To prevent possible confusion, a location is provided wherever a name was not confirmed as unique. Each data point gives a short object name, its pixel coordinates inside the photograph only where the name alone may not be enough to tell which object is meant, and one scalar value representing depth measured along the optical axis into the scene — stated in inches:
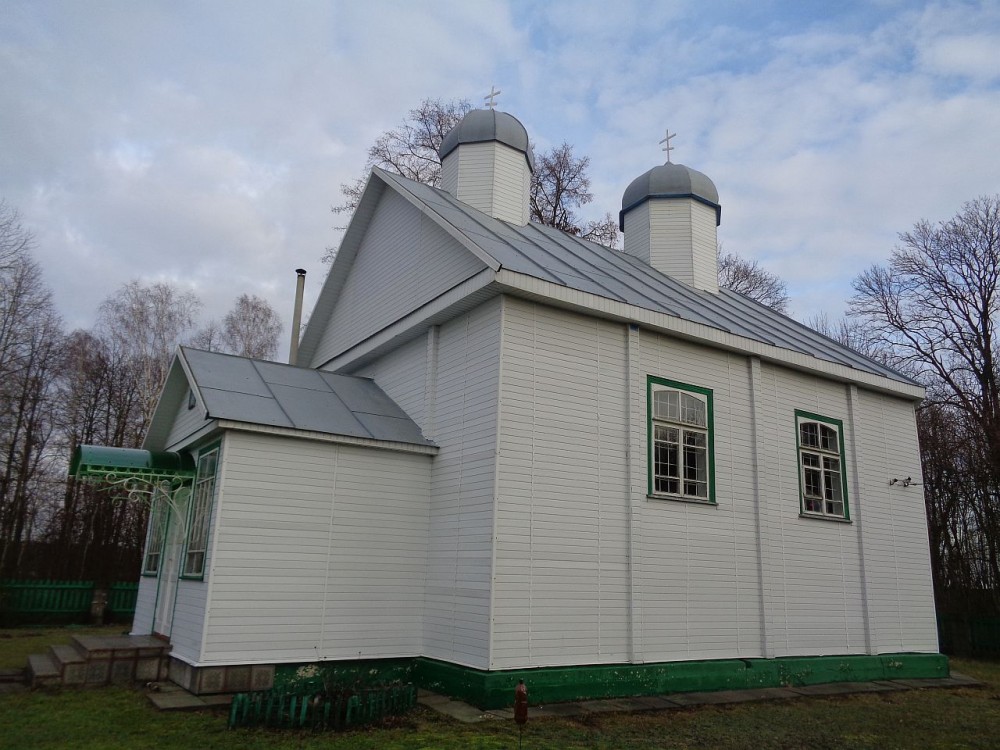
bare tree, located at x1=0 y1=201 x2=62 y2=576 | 884.0
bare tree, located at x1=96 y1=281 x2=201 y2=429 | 1042.1
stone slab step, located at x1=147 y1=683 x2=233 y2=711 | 323.0
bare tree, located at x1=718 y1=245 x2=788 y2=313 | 1119.8
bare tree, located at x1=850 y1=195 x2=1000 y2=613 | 836.6
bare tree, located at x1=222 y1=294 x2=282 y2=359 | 1183.6
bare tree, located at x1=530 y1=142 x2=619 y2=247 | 989.2
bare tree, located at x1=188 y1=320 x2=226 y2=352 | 1155.9
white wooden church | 365.4
